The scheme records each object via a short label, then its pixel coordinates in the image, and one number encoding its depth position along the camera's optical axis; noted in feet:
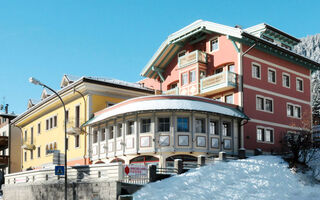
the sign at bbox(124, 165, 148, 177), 75.97
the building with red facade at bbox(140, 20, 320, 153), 109.40
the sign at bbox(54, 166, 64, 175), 79.36
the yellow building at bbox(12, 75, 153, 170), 117.39
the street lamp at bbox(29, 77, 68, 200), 74.91
